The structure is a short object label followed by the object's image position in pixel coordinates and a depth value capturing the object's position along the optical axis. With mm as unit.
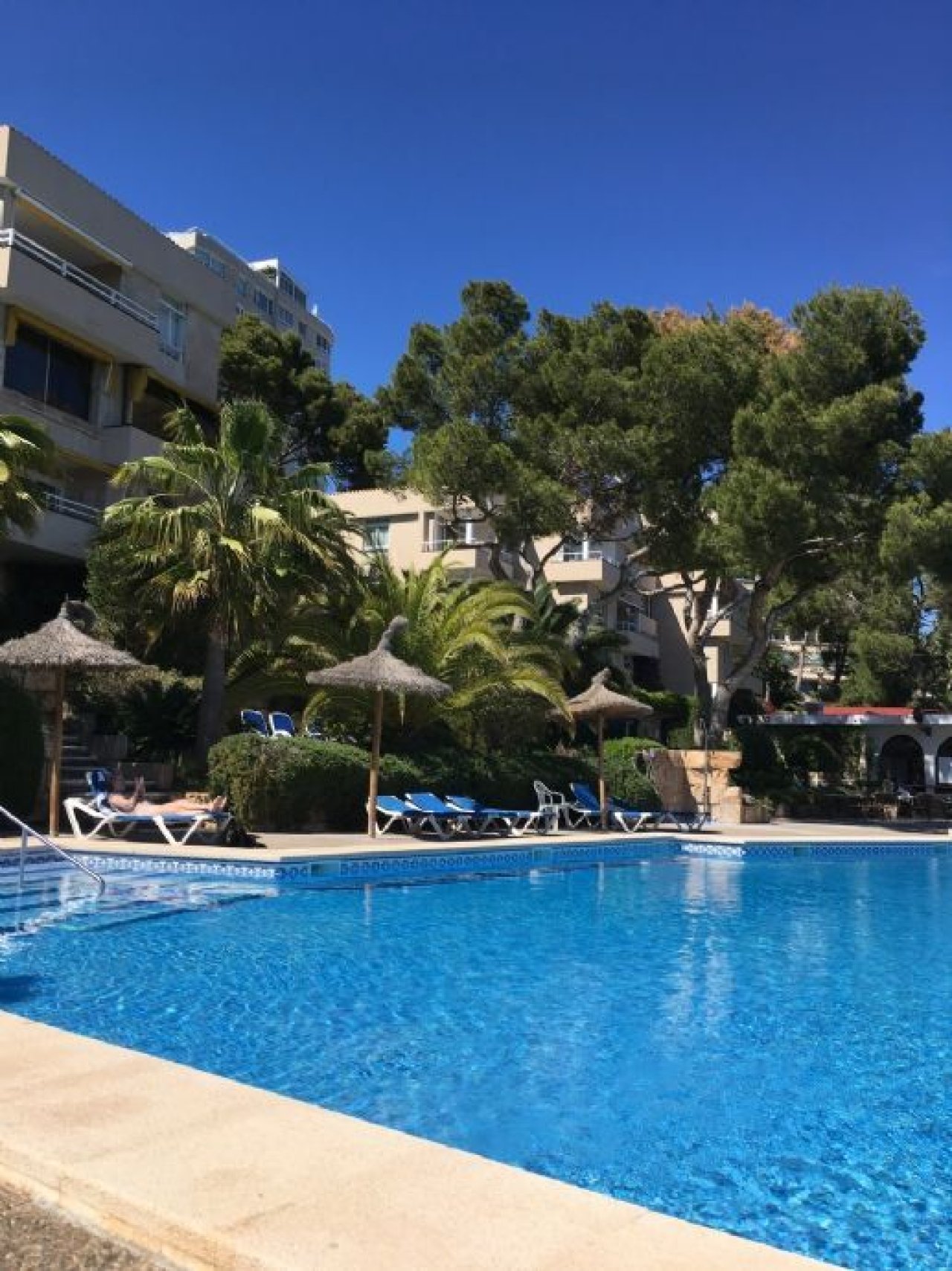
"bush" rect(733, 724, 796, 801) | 27844
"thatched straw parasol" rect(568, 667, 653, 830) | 20469
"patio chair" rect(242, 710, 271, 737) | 18750
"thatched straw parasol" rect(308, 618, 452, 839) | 16031
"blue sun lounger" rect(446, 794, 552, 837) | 17562
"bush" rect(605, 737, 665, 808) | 22672
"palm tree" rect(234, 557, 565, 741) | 19578
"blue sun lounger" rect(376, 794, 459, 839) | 16516
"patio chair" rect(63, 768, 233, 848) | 13820
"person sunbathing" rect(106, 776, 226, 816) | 14016
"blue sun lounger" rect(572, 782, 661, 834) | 20688
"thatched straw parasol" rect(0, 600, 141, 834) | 14188
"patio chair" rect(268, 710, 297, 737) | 18266
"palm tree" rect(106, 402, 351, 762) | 17578
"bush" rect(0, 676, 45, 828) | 14695
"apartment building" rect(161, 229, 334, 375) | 79812
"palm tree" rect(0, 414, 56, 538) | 15352
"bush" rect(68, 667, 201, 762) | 19156
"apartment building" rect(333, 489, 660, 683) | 36125
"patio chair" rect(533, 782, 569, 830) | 19195
